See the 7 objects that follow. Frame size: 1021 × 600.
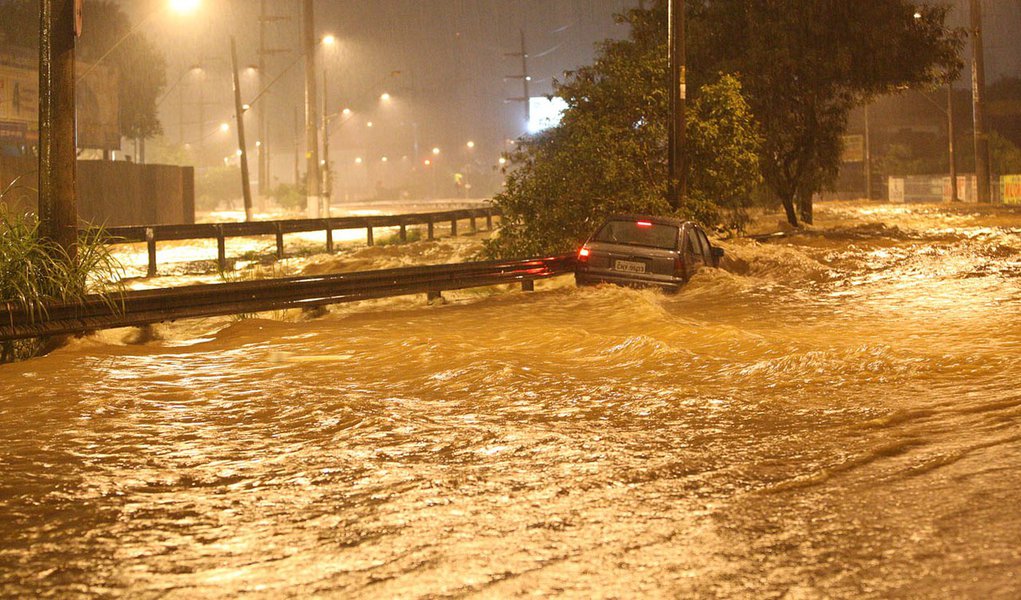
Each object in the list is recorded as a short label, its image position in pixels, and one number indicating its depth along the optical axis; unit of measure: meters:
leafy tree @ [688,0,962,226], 34.69
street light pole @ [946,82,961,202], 66.56
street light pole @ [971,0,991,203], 60.44
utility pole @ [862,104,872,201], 78.44
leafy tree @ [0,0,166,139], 52.09
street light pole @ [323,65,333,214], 49.75
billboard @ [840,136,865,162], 87.94
